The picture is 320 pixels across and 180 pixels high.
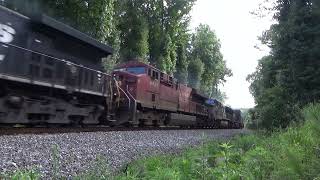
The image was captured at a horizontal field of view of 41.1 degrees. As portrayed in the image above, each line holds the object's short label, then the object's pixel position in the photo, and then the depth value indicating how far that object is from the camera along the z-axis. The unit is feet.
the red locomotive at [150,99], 62.44
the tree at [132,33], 122.31
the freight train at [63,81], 36.22
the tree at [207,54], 240.94
